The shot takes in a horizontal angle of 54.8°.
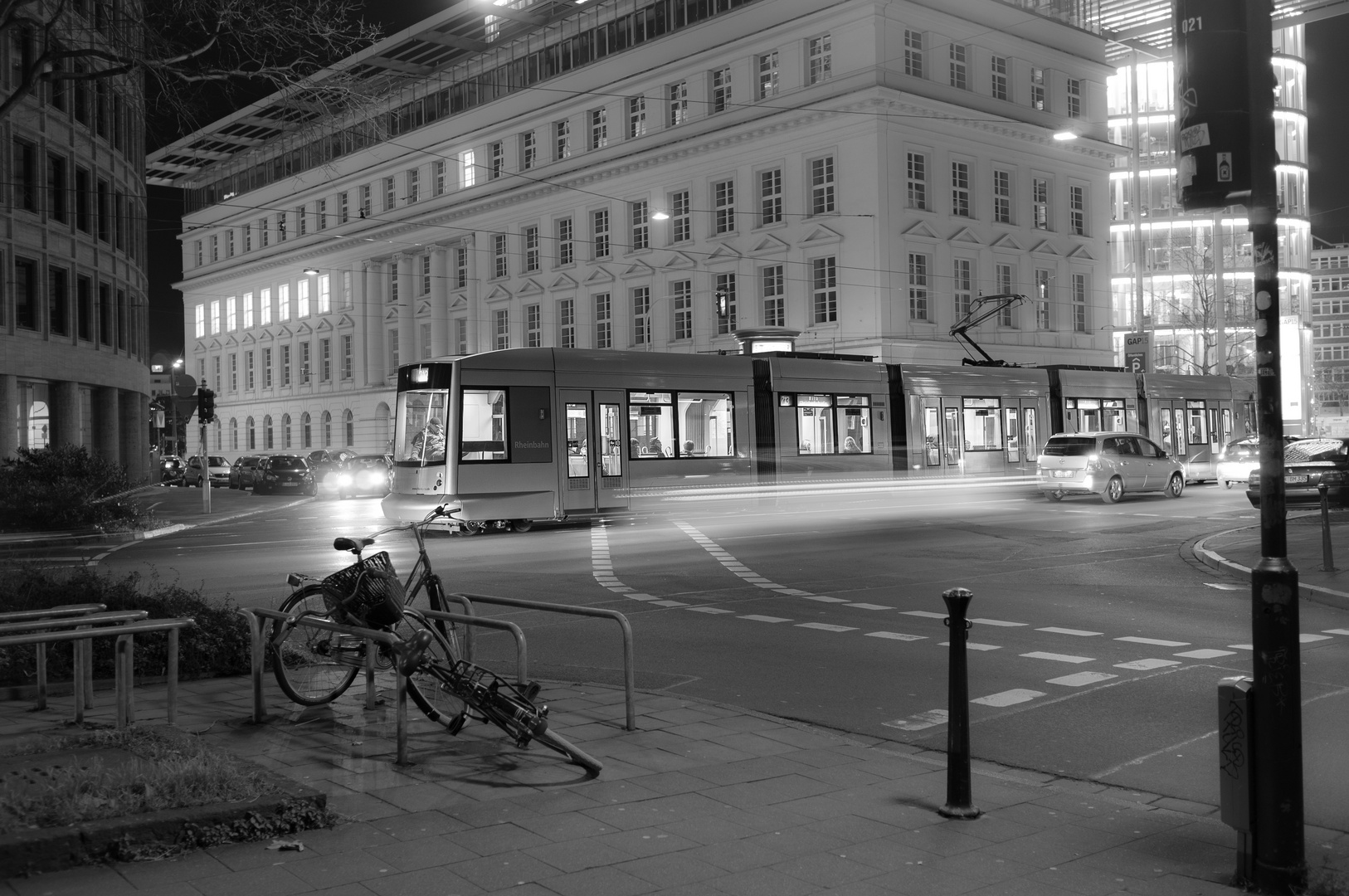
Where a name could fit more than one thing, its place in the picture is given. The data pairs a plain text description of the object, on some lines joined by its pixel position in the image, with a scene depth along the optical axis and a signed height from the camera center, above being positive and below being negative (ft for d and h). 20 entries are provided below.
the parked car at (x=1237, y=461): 128.26 -2.16
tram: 83.51 +2.03
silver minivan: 105.50 -1.91
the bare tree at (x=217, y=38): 38.78 +13.07
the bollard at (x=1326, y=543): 52.83 -4.38
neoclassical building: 183.93 +43.63
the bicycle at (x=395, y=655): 22.68 -3.79
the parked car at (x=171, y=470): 233.55 -0.74
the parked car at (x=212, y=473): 222.48 -1.31
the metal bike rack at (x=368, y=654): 22.47 -3.75
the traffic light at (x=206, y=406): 114.42 +5.28
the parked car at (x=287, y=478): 170.71 -2.01
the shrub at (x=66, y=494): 88.38 -1.75
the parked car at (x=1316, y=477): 89.45 -2.72
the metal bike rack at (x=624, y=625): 25.45 -3.39
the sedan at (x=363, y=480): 155.33 -2.23
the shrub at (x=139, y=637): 31.27 -4.16
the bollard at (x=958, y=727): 19.43 -4.25
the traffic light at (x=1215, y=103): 16.94 +4.43
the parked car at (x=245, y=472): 193.60 -1.22
